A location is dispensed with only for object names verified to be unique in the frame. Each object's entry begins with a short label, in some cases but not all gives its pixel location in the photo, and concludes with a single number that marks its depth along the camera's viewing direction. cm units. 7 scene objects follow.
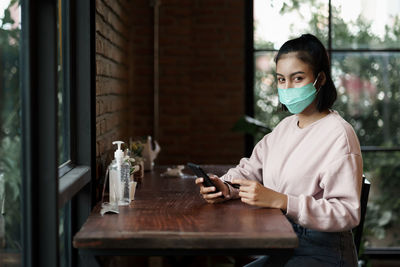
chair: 230
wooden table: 171
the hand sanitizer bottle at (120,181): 217
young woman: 200
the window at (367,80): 439
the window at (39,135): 168
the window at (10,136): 153
